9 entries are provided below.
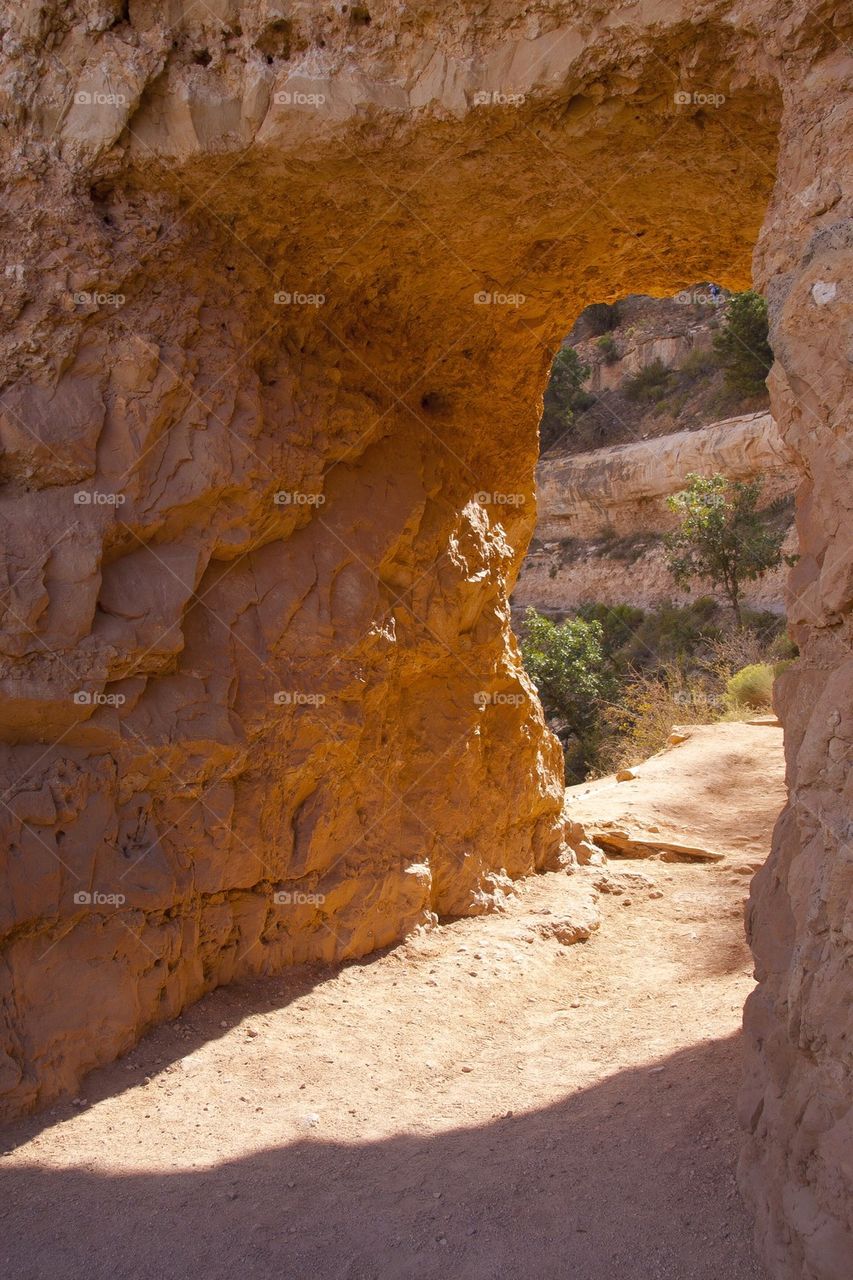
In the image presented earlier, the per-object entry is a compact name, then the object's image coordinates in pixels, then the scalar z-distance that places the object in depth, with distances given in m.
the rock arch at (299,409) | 3.22
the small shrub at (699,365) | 26.80
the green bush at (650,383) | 27.70
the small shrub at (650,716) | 13.02
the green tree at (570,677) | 15.67
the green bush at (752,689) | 12.80
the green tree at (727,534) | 18.97
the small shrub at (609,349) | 29.22
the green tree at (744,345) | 22.97
